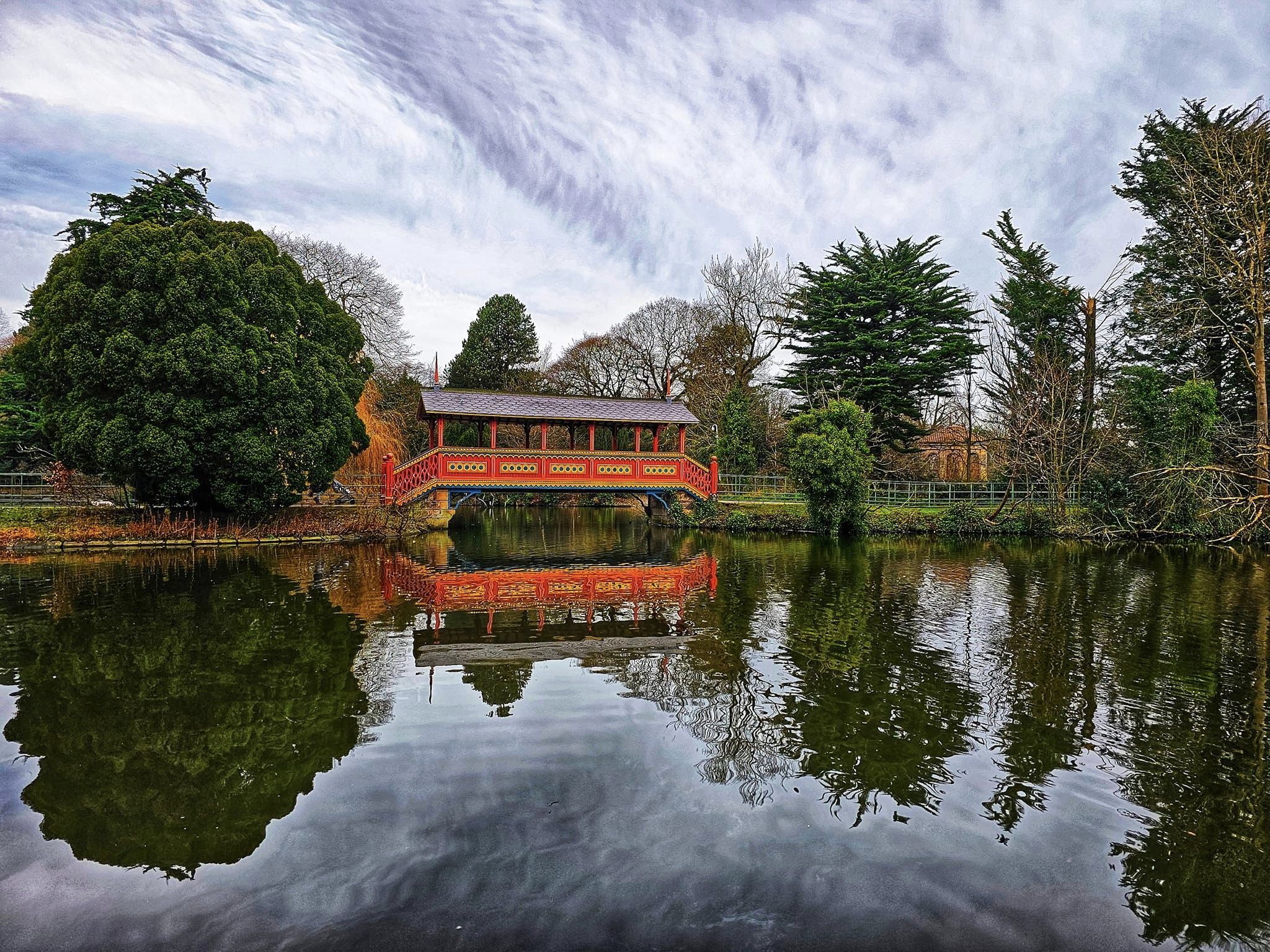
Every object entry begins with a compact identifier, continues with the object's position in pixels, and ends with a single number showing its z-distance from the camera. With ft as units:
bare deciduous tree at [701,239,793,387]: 126.21
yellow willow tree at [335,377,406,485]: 92.27
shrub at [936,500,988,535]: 85.30
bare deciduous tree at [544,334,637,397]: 141.18
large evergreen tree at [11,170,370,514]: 56.34
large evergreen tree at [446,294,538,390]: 142.20
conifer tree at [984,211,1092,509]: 85.56
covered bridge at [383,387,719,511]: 76.13
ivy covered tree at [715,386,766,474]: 106.42
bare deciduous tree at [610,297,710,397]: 136.77
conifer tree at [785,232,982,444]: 102.22
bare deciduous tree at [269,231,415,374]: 111.96
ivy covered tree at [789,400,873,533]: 78.38
